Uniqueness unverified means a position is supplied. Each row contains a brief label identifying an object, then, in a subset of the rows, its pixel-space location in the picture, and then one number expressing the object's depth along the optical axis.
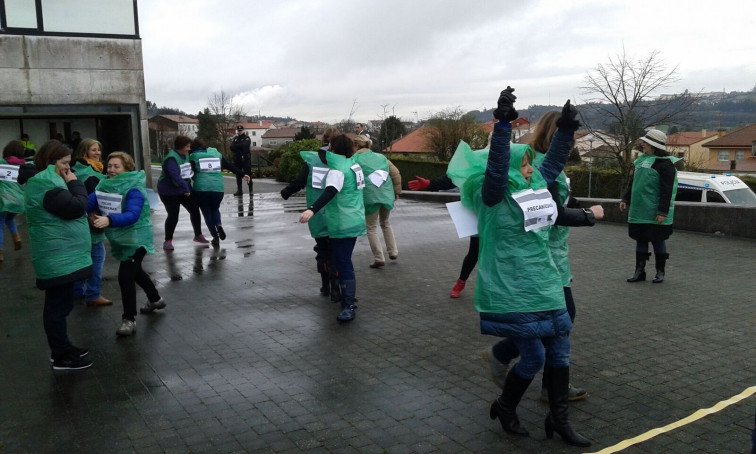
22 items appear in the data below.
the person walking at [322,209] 7.16
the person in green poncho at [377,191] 9.03
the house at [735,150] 88.88
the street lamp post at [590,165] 30.10
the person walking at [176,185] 10.56
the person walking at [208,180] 10.90
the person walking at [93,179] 7.26
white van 14.52
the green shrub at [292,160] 25.70
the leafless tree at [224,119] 53.84
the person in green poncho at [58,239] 5.25
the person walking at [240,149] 19.77
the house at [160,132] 72.69
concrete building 15.66
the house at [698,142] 95.62
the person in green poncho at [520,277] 3.92
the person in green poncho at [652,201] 8.22
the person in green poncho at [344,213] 6.62
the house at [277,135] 163.00
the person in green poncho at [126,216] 6.16
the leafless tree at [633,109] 33.22
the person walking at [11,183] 10.12
